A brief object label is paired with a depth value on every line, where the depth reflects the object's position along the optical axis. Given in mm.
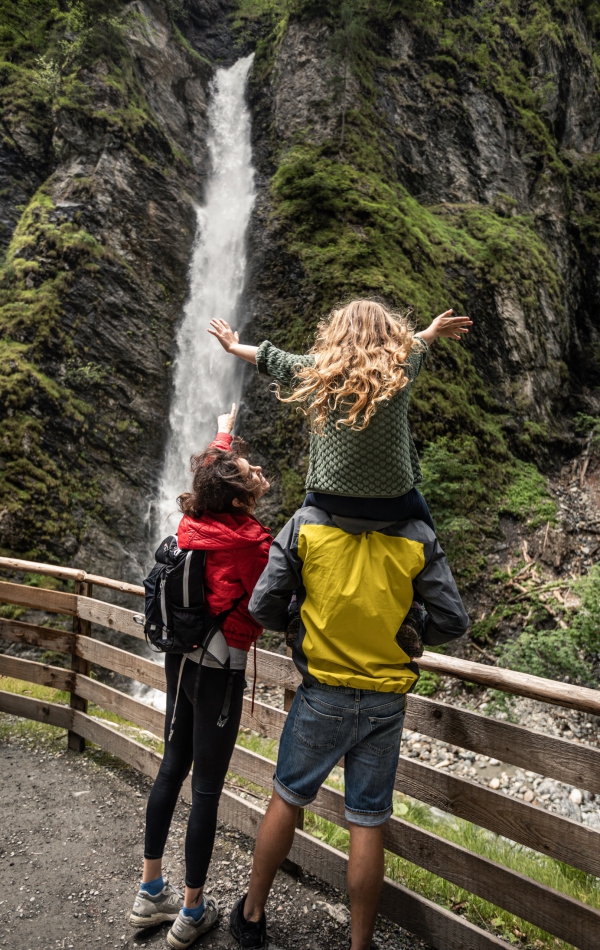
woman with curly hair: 2449
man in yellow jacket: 2041
